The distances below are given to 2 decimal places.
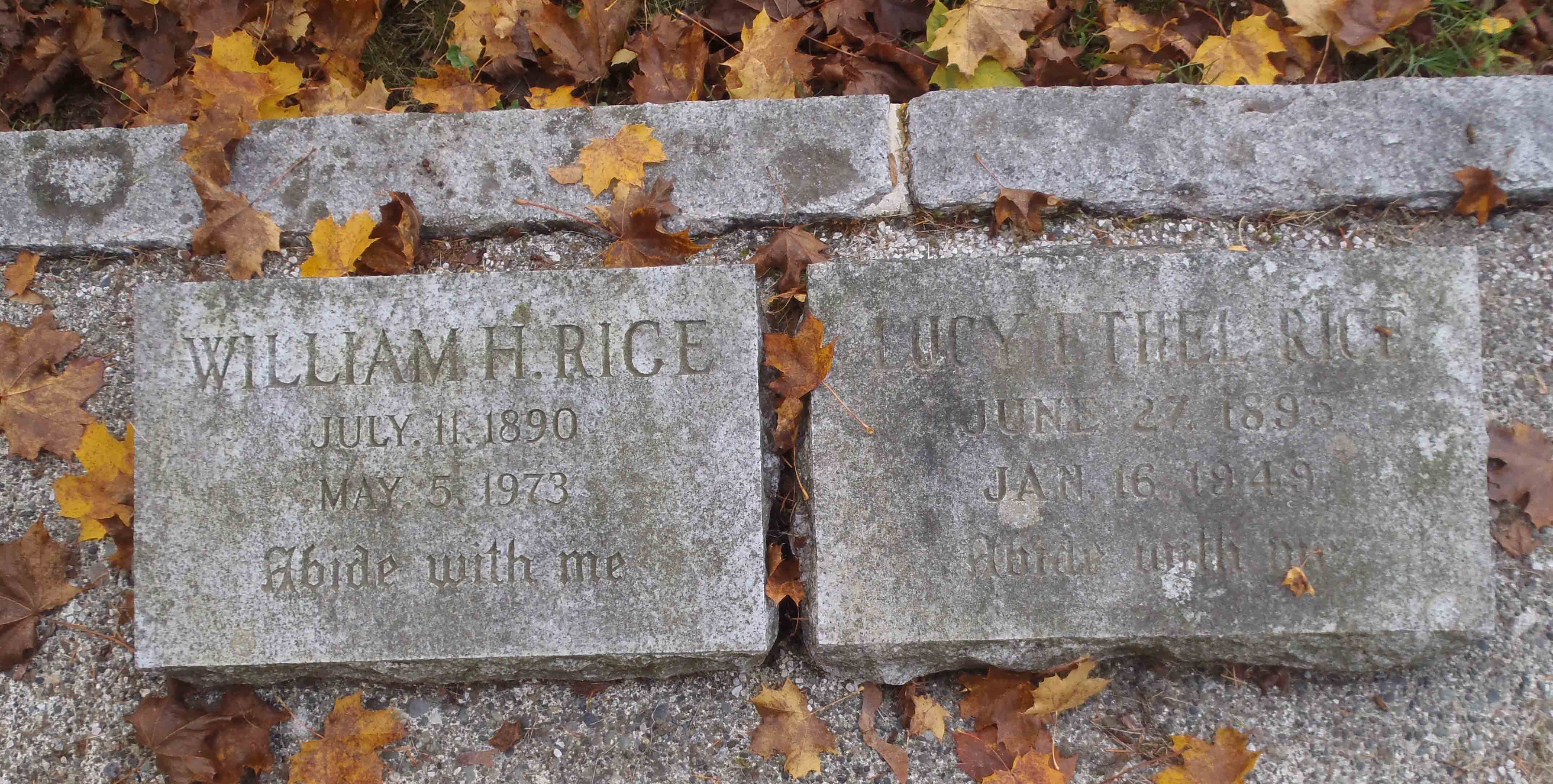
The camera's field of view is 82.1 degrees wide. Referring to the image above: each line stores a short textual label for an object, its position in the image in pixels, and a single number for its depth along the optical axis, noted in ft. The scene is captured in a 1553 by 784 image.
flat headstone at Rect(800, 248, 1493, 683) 6.55
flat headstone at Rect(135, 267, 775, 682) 6.59
